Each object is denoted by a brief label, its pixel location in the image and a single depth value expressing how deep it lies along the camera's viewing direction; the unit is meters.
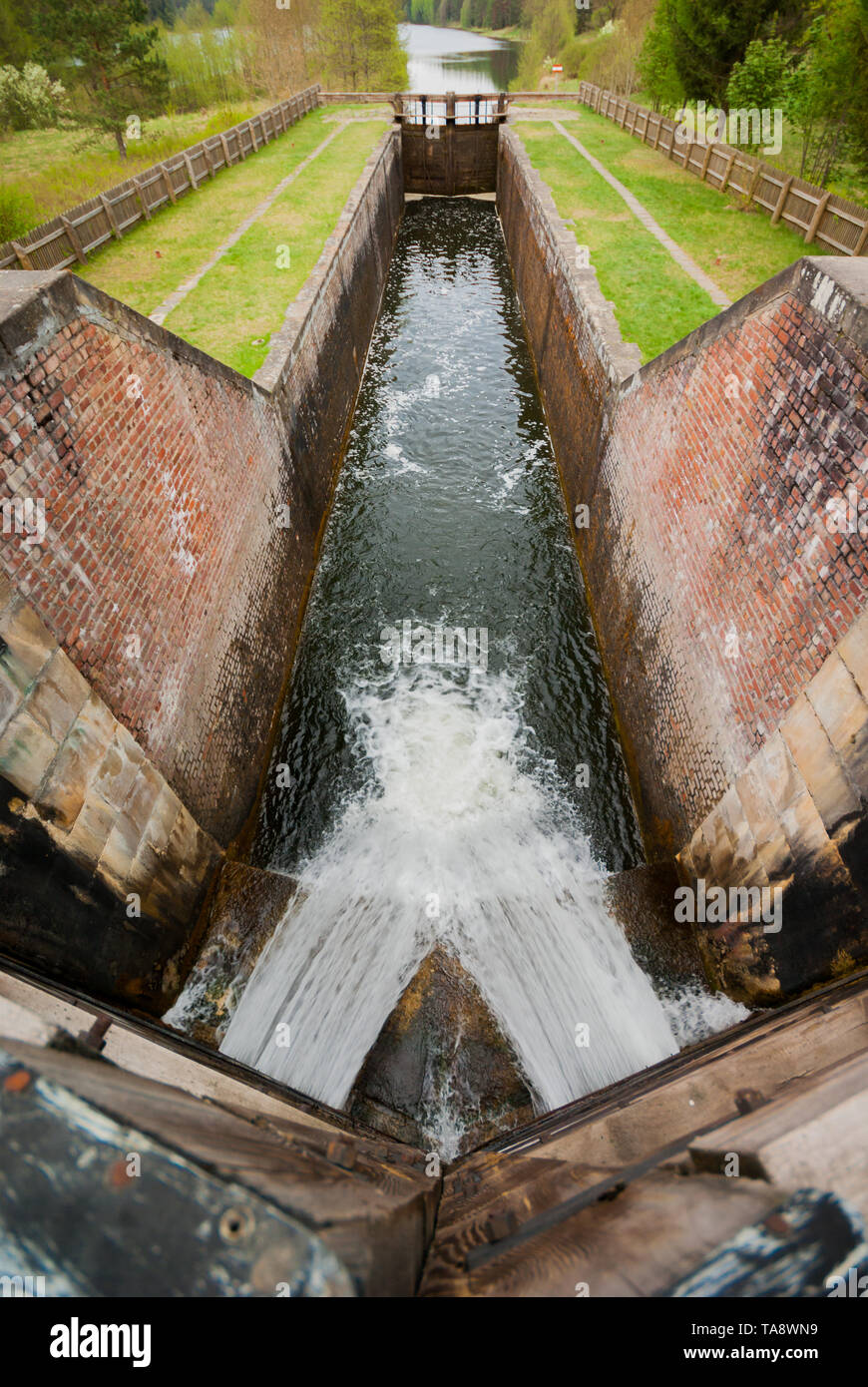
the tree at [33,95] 27.06
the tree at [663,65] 19.73
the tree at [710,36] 17.66
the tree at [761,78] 15.72
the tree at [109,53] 22.69
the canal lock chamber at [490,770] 5.35
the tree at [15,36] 31.00
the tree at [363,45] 41.62
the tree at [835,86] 12.66
